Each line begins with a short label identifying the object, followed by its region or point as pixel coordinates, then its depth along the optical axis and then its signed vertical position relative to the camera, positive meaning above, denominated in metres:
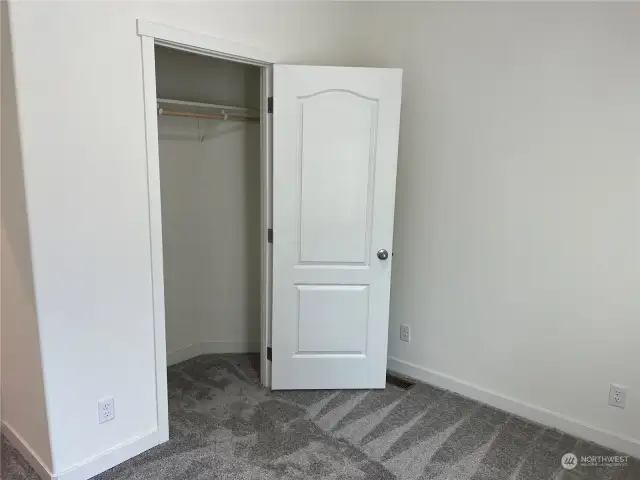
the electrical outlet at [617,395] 2.42 -1.09
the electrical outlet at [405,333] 3.24 -1.08
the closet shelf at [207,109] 2.92 +0.37
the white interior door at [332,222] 2.74 -0.30
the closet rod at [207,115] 2.84 +0.33
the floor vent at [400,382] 3.12 -1.37
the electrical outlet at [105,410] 2.21 -1.13
